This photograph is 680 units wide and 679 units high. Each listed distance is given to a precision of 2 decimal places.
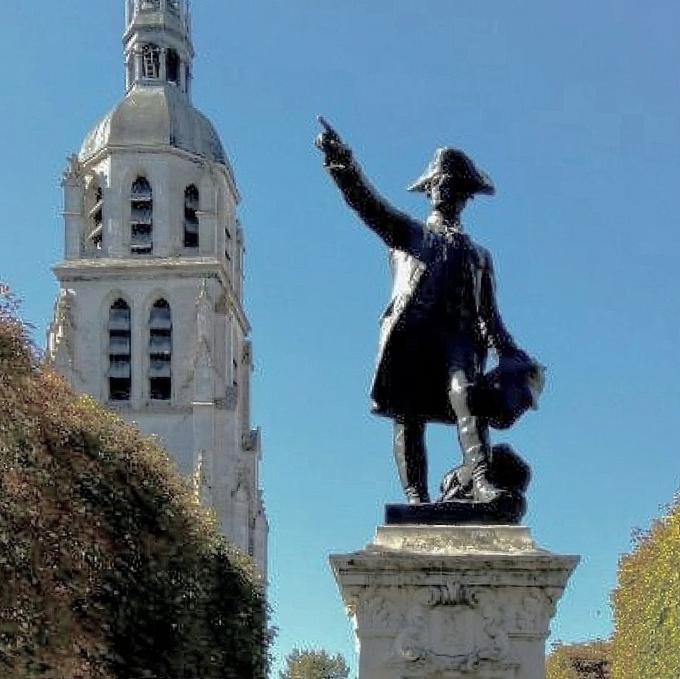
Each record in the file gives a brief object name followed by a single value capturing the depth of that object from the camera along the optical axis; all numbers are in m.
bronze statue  10.05
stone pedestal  9.16
